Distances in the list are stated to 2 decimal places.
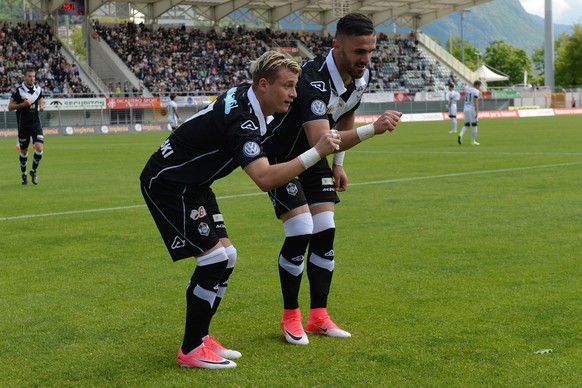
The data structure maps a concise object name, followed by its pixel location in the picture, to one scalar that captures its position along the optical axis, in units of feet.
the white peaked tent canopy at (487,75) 274.98
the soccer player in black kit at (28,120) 60.90
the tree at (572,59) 329.11
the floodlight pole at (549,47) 245.45
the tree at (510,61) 471.21
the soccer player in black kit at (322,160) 19.25
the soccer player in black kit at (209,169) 16.40
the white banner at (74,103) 156.46
